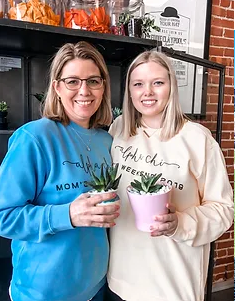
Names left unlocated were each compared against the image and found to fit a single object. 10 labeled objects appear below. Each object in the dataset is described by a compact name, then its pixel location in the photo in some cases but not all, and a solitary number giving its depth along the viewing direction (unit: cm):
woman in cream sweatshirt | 115
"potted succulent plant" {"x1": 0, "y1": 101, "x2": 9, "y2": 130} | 162
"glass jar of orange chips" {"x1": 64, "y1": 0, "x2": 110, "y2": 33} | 141
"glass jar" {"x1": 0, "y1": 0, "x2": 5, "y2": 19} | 131
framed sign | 225
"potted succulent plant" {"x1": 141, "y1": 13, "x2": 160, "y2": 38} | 153
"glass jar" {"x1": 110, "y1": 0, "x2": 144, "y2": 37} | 148
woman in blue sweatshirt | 97
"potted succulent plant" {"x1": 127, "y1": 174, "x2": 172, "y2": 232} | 98
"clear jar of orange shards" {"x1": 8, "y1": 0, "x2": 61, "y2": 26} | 130
